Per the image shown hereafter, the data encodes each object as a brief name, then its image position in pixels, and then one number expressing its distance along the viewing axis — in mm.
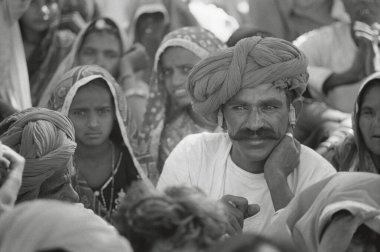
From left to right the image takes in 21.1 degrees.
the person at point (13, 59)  7145
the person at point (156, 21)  8773
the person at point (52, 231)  3016
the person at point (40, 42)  7707
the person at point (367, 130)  6043
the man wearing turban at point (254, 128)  5305
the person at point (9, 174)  3895
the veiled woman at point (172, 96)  6871
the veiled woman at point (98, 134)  6094
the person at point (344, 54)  7324
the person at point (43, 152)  4688
